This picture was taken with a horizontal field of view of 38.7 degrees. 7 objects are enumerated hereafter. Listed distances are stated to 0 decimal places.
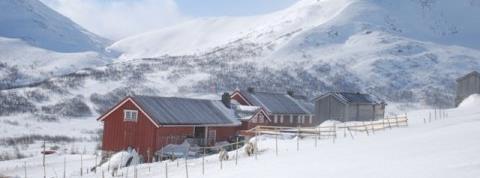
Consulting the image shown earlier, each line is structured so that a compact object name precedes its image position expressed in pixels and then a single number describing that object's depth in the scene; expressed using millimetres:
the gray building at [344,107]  77938
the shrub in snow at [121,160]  49938
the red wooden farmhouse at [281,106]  79438
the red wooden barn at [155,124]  56031
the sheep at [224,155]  43391
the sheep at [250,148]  44959
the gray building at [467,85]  75500
